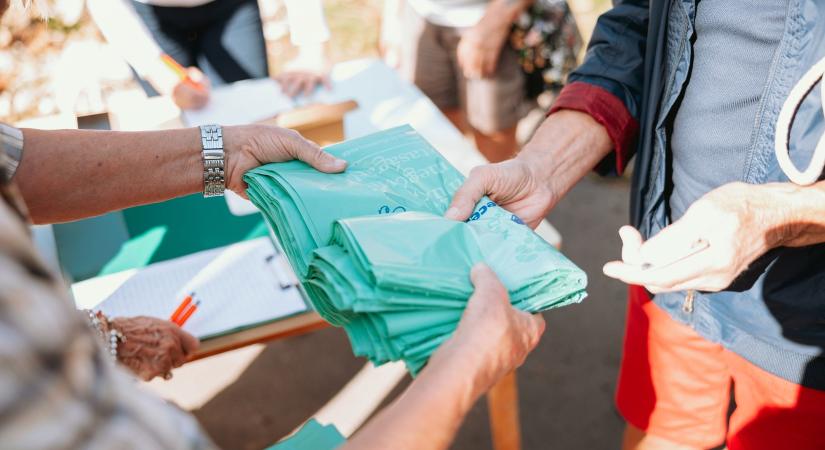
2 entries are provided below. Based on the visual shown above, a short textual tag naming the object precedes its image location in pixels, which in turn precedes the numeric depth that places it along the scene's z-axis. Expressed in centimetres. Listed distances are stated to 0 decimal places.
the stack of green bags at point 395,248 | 94
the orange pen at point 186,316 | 154
